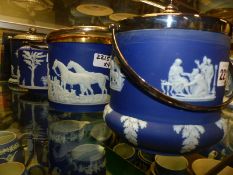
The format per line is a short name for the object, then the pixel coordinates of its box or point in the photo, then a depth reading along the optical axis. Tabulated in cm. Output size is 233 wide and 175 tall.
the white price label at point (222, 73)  31
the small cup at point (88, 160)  49
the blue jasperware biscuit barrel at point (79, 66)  46
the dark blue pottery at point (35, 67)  68
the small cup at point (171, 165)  45
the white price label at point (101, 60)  47
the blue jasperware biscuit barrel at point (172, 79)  28
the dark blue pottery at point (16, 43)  77
